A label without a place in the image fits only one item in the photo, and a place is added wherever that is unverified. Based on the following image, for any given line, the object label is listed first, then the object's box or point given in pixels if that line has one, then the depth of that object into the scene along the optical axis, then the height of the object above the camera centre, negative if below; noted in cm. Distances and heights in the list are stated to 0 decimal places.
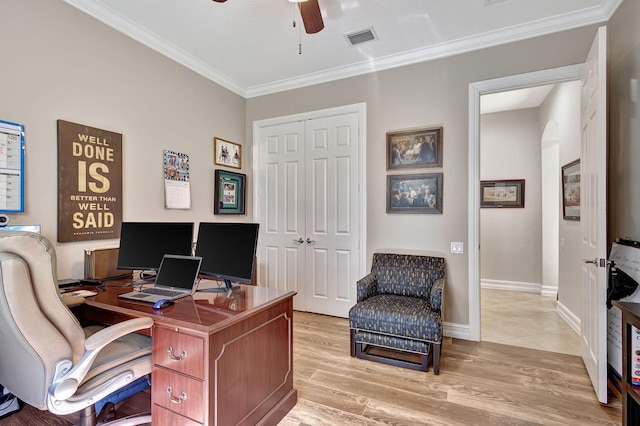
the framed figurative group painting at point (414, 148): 330 +70
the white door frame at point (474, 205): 311 +8
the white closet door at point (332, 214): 373 -2
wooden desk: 147 -75
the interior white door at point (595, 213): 205 +0
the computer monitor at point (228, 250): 189 -24
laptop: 192 -44
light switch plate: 319 -36
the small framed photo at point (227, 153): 386 +77
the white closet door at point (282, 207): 405 +7
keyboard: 192 -51
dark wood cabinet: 155 -80
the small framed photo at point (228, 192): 386 +26
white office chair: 125 -55
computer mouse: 169 -51
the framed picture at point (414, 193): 330 +21
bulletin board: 206 +30
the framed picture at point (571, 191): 359 +27
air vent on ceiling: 297 +172
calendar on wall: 322 +33
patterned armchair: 252 -82
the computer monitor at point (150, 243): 228 -23
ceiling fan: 203 +133
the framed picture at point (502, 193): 518 +34
